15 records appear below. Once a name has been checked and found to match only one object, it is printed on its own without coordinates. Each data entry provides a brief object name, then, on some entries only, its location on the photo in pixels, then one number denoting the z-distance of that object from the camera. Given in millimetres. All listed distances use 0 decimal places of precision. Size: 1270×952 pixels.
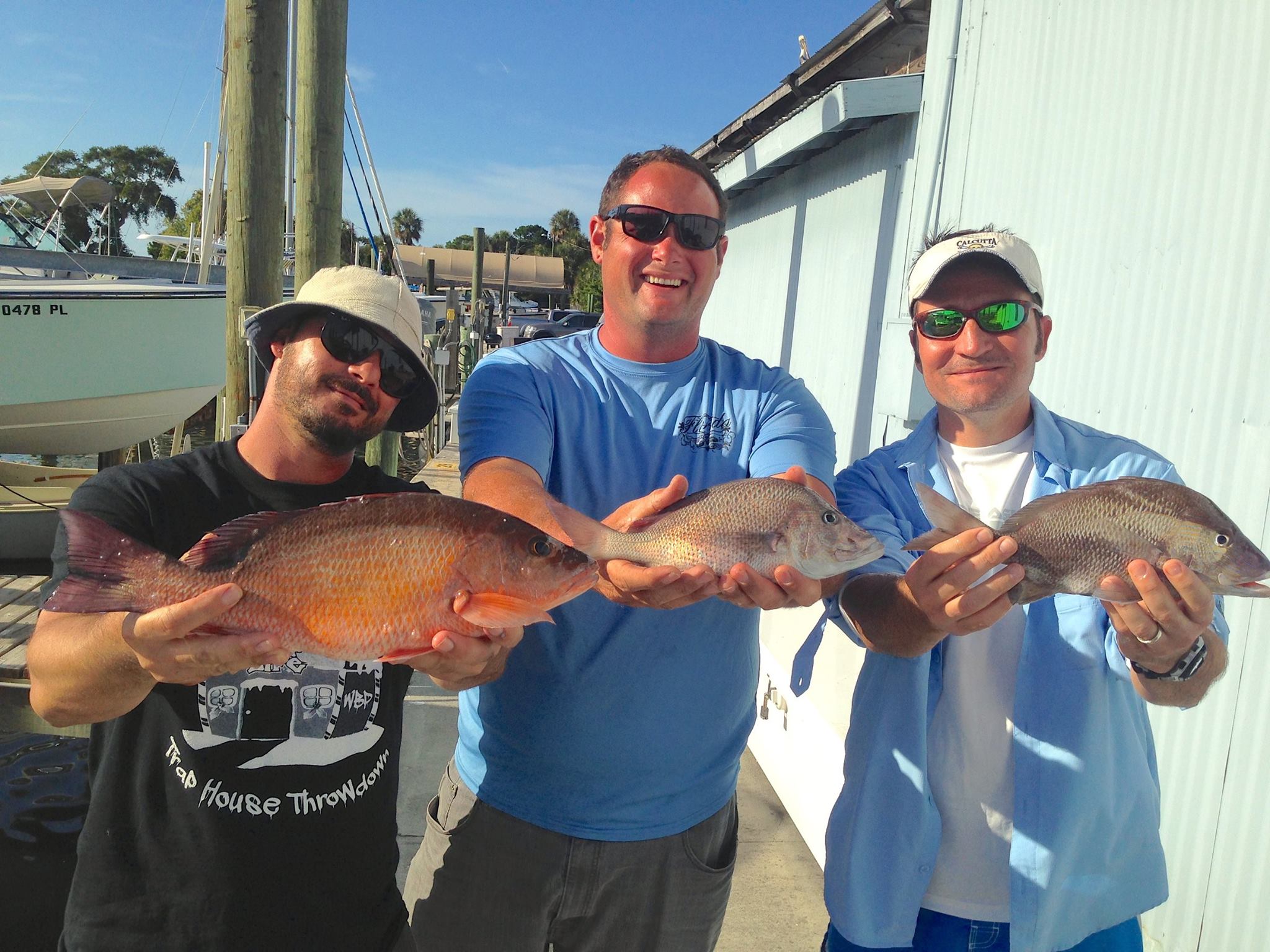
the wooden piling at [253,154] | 4848
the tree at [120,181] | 15562
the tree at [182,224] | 47844
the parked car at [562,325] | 33344
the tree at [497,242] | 92688
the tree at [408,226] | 88750
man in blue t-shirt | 2248
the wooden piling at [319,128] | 5730
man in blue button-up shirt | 1985
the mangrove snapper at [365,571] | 1778
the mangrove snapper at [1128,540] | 1936
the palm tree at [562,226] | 93562
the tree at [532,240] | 92875
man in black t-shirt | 1915
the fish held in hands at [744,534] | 2043
